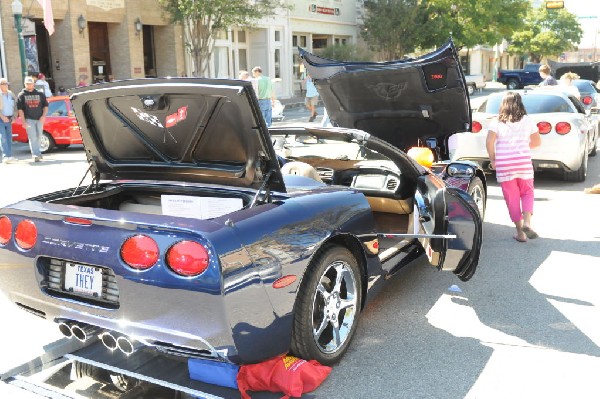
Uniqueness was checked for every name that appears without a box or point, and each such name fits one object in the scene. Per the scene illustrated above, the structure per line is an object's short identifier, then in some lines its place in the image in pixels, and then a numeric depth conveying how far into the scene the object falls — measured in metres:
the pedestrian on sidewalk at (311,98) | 19.37
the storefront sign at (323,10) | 36.22
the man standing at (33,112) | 13.24
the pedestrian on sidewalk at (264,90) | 14.86
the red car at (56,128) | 15.01
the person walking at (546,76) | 14.60
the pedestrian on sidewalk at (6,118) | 13.35
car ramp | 3.19
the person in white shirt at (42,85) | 18.61
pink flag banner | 19.47
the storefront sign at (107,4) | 23.75
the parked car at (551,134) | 9.23
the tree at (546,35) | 70.25
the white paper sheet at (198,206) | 3.69
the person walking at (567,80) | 13.58
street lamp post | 18.30
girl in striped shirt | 6.42
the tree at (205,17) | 23.17
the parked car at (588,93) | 15.12
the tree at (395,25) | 38.53
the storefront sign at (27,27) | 21.27
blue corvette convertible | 2.94
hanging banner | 21.67
